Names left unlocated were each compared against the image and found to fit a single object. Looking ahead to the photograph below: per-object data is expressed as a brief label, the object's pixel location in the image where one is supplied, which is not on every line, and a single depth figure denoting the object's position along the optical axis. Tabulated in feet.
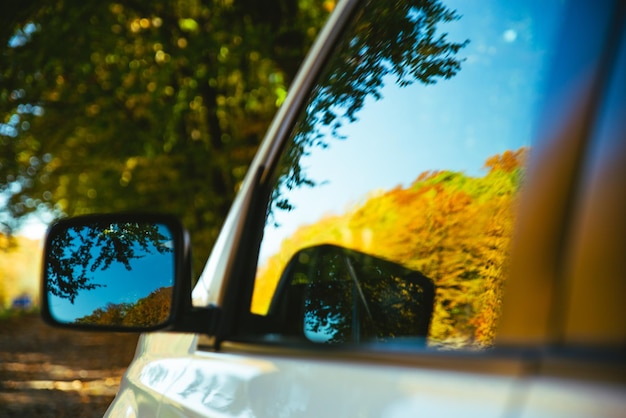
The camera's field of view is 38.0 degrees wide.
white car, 2.85
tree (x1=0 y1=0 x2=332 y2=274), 36.73
